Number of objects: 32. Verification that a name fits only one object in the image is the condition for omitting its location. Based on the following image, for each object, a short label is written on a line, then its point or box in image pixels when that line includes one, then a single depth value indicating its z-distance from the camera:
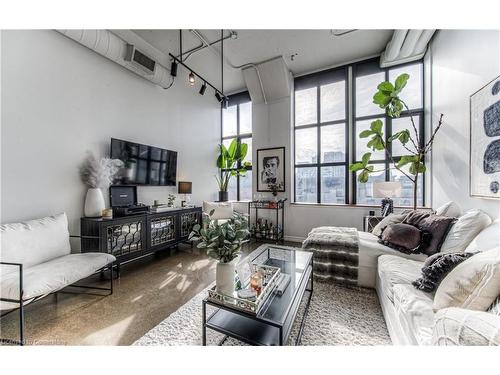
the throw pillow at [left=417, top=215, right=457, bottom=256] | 1.91
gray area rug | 1.46
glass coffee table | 1.13
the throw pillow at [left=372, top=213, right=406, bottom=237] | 2.46
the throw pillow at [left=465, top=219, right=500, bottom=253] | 1.41
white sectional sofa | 0.73
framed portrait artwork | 4.43
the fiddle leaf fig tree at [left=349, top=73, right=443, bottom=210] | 2.85
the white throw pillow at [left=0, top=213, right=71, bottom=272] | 1.67
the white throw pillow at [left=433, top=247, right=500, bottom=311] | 0.92
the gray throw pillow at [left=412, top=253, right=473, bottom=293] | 1.22
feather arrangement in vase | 2.53
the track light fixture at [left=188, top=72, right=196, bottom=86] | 2.84
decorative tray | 1.15
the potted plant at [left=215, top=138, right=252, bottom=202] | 4.65
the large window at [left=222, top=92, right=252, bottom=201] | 5.07
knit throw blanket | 2.24
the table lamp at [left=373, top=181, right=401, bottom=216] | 3.02
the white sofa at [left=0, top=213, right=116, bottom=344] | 1.42
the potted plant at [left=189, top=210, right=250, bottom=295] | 1.30
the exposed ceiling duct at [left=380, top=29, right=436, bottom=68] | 2.93
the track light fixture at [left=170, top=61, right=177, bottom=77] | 2.87
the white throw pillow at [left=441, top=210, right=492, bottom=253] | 1.68
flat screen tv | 2.92
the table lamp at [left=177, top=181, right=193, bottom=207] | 3.94
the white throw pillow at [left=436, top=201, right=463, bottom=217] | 2.22
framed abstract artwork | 1.71
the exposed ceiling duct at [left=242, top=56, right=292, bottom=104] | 3.98
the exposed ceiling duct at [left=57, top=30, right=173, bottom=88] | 2.40
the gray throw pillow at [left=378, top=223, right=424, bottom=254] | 2.03
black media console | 2.40
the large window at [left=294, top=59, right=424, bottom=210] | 3.66
